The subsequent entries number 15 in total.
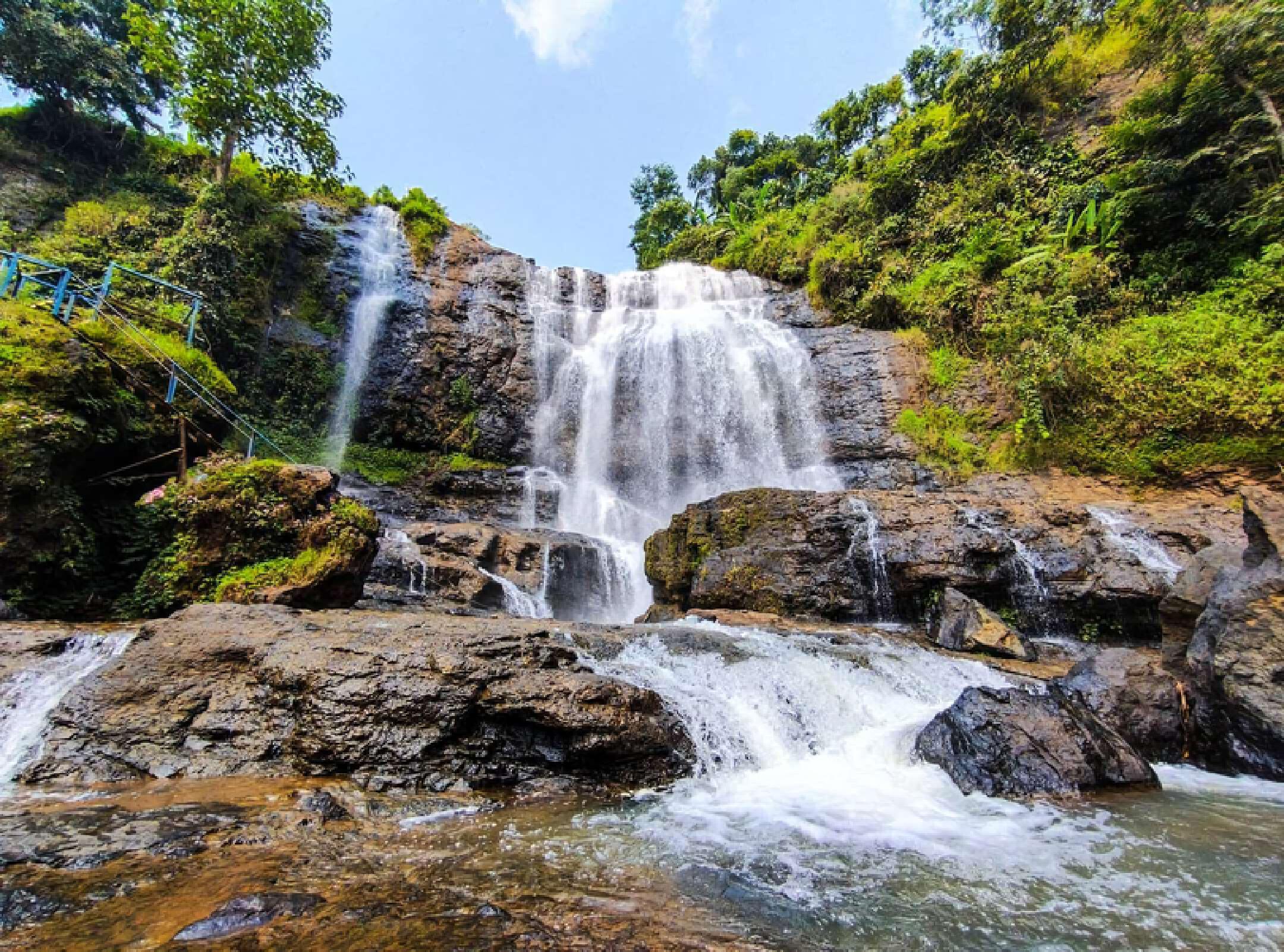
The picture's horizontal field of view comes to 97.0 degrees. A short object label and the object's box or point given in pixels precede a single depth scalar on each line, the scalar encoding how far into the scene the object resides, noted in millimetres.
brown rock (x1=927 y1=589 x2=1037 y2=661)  8008
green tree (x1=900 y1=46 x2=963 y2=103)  22719
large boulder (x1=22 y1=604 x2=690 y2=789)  4008
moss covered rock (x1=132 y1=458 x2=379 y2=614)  7098
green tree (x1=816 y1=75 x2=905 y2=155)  25859
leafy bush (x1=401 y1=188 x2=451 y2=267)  21188
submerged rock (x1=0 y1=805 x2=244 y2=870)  2641
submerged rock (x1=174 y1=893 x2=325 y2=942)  2002
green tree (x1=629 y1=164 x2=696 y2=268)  32219
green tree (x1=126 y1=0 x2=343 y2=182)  15922
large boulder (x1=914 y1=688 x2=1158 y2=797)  4359
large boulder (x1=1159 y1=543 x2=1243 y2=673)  6129
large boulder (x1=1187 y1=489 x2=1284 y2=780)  4699
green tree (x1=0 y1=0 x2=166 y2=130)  15688
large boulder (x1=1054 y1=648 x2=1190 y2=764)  5168
